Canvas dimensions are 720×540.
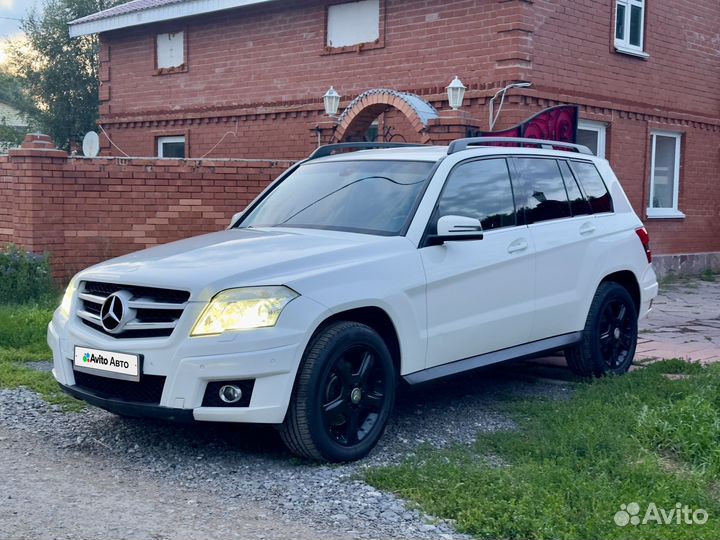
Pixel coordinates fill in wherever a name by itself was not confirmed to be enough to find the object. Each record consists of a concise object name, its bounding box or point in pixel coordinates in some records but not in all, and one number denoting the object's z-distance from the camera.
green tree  29.83
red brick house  13.31
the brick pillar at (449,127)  11.86
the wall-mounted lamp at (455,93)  12.59
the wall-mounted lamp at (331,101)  14.07
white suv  4.80
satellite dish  14.86
